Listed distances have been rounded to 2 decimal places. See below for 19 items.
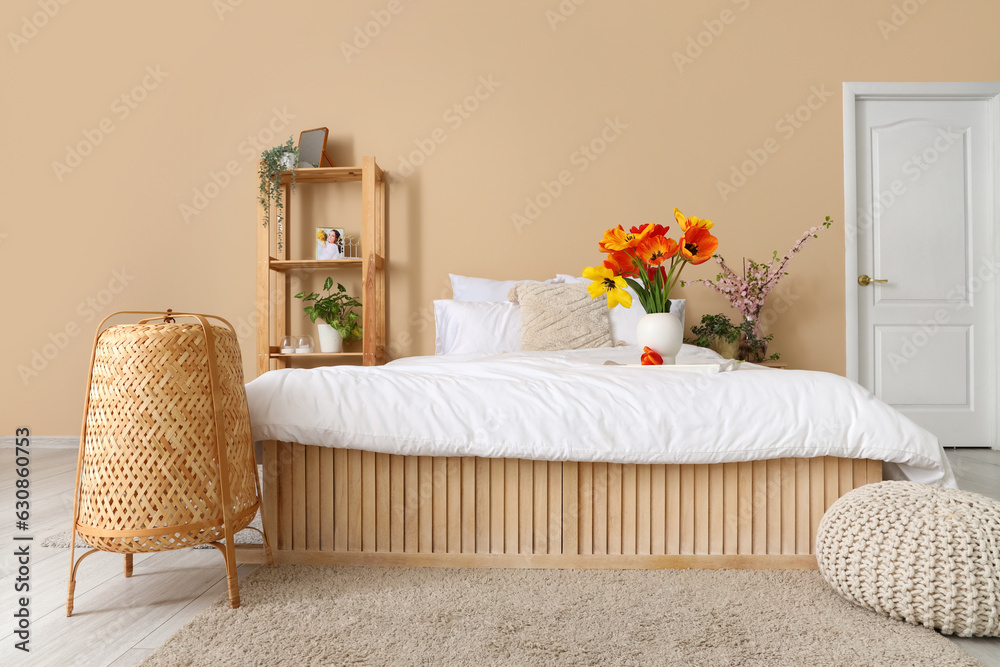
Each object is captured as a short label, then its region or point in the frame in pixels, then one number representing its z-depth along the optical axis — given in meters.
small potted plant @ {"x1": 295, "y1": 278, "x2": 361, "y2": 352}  3.42
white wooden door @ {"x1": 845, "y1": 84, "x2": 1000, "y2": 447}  3.50
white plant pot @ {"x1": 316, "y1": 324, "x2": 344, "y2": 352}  3.42
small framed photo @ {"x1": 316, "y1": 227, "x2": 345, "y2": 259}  3.46
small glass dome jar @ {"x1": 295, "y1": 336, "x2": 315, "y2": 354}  3.42
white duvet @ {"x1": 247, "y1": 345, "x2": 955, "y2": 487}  1.52
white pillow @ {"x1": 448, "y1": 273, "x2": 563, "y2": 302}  3.26
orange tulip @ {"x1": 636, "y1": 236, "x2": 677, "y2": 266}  1.83
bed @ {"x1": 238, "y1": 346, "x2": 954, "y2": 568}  1.53
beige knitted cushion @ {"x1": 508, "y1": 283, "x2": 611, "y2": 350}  2.73
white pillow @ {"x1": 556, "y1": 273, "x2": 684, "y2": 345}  2.83
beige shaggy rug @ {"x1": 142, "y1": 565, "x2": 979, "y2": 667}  1.17
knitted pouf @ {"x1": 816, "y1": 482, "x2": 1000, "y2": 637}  1.24
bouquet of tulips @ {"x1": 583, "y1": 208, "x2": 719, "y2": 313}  1.84
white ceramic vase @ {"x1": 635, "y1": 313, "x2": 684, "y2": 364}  1.86
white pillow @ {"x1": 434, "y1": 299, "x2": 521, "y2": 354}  2.89
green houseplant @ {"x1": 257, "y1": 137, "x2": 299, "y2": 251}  3.31
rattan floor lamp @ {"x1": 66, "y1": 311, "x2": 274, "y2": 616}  1.32
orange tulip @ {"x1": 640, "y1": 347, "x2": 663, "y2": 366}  1.82
